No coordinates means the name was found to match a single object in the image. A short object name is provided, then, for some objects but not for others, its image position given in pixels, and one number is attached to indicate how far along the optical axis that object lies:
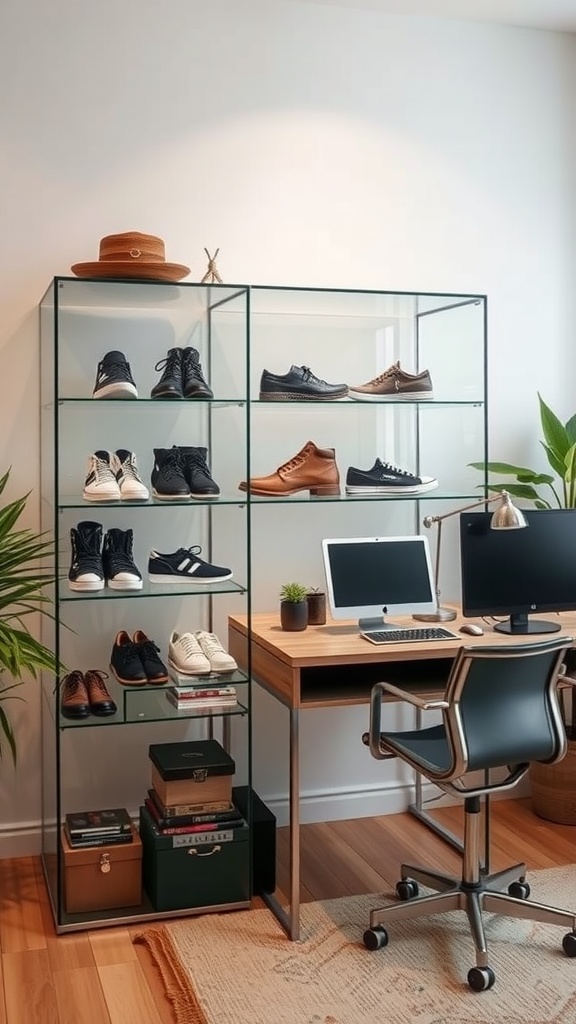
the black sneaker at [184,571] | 3.30
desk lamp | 3.13
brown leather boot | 3.47
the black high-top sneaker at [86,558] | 3.16
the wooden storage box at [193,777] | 3.21
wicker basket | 3.89
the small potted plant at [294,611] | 3.34
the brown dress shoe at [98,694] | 3.17
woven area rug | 2.62
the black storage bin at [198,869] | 3.15
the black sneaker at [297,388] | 3.47
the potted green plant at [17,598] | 3.03
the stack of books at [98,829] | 3.17
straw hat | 3.20
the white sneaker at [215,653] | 3.24
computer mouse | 3.26
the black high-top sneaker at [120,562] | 3.22
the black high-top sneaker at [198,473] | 3.28
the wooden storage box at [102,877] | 3.13
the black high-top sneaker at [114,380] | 3.23
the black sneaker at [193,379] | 3.28
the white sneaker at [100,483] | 3.16
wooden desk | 2.99
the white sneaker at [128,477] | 3.20
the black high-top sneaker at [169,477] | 3.25
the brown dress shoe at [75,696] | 3.14
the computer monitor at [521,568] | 3.29
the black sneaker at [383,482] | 3.56
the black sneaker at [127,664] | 3.25
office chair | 2.73
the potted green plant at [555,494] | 3.86
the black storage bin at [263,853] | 3.32
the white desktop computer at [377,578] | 3.35
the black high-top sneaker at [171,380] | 3.27
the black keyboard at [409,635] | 3.14
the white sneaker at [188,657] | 3.23
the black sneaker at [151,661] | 3.26
